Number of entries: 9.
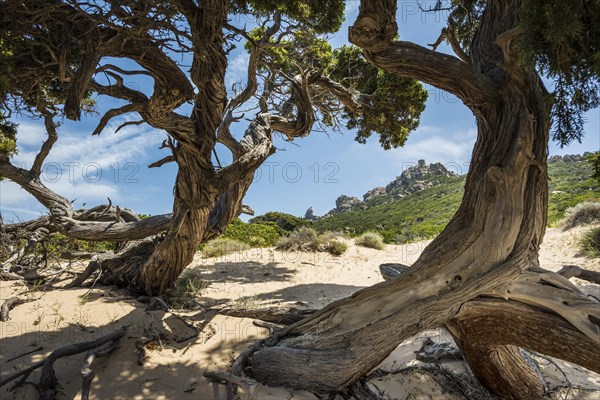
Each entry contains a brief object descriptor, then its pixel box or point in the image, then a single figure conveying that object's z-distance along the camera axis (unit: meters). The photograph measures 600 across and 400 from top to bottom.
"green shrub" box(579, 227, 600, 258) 8.27
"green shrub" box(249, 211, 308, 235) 20.22
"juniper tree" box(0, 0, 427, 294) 3.70
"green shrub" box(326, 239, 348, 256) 10.60
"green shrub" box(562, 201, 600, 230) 10.70
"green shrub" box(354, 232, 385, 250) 11.76
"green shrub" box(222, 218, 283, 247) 12.74
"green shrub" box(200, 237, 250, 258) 10.21
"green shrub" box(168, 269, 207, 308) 4.99
